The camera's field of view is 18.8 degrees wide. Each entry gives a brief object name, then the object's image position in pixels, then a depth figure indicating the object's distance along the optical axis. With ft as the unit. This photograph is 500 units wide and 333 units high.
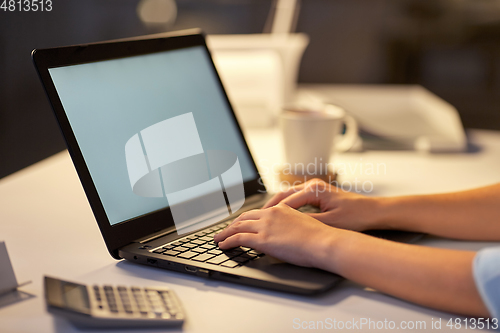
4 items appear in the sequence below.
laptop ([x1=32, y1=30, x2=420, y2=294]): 4.53
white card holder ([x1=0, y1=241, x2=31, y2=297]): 4.40
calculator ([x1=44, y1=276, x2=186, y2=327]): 4.22
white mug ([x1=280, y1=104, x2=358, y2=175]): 5.29
